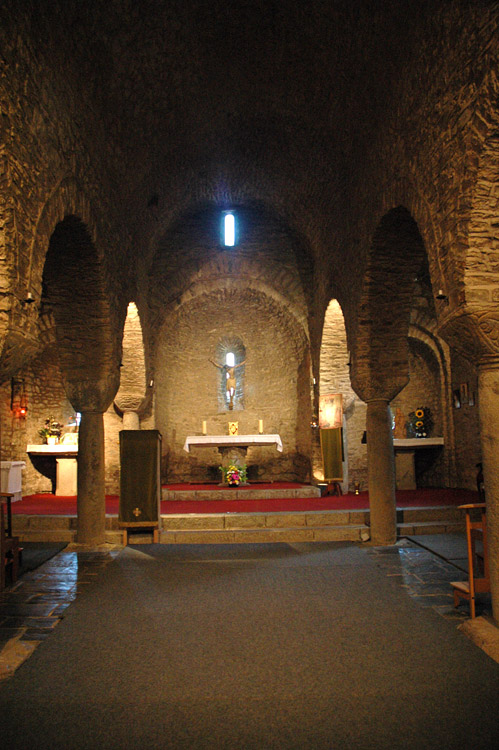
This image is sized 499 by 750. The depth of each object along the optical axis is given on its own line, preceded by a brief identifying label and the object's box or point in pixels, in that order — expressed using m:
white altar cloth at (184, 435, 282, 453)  12.31
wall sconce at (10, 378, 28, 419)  12.33
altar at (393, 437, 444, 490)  12.77
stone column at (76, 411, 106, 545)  7.91
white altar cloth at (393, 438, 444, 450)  12.64
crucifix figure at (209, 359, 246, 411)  15.48
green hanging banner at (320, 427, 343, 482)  11.62
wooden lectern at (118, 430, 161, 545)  8.06
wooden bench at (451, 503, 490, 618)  4.55
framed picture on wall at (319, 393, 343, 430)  11.84
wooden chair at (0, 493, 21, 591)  5.61
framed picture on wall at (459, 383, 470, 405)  12.30
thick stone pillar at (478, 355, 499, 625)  4.21
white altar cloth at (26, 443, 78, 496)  12.41
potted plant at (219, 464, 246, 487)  12.35
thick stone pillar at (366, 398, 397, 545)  7.85
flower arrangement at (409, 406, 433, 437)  13.70
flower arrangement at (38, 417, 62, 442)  12.89
